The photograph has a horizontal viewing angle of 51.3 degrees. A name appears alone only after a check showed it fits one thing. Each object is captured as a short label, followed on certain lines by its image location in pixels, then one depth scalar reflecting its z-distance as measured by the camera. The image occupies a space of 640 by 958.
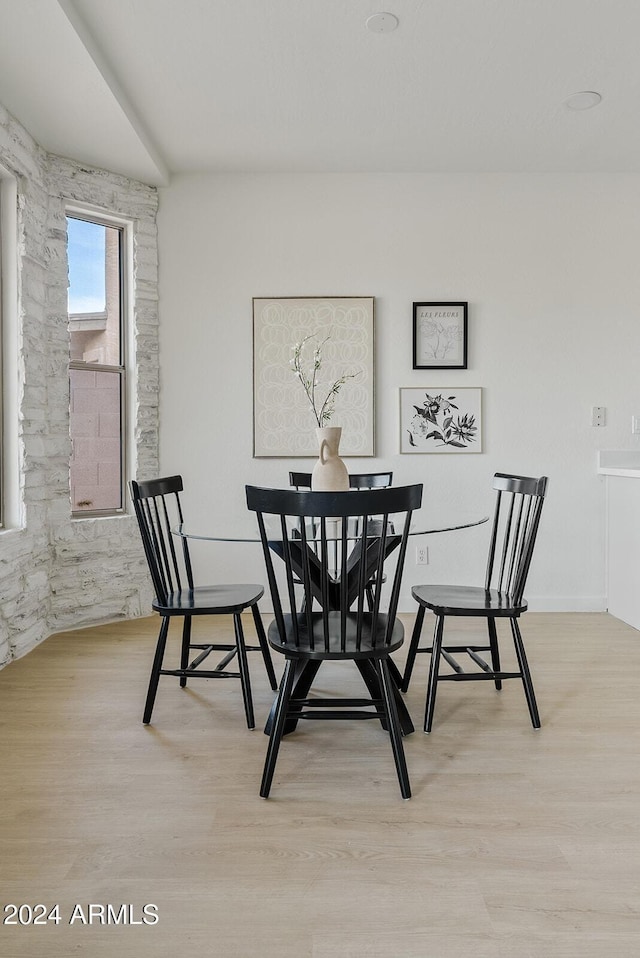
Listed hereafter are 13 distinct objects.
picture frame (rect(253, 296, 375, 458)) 4.06
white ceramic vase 2.61
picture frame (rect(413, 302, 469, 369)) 4.05
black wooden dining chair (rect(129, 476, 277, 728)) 2.42
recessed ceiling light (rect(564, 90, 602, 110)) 3.18
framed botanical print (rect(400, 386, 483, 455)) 4.08
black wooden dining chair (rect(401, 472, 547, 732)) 2.37
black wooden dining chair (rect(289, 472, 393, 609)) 3.40
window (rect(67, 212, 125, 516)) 3.76
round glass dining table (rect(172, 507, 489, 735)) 2.34
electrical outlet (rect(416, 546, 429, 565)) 4.11
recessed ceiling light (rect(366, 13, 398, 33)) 2.56
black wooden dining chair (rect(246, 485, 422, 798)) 1.90
